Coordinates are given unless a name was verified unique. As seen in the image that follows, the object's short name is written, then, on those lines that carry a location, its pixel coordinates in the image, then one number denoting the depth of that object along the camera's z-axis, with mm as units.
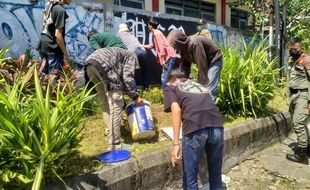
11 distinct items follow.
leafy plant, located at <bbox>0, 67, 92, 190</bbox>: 2540
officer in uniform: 4495
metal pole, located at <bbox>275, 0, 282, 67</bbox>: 7354
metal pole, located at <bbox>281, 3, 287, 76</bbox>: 8057
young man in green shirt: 3900
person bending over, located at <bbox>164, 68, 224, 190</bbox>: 2796
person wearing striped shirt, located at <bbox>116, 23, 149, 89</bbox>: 5138
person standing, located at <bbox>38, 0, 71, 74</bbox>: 3986
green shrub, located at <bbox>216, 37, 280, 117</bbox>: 4901
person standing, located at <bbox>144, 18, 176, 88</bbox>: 5277
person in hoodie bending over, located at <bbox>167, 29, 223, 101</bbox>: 3898
